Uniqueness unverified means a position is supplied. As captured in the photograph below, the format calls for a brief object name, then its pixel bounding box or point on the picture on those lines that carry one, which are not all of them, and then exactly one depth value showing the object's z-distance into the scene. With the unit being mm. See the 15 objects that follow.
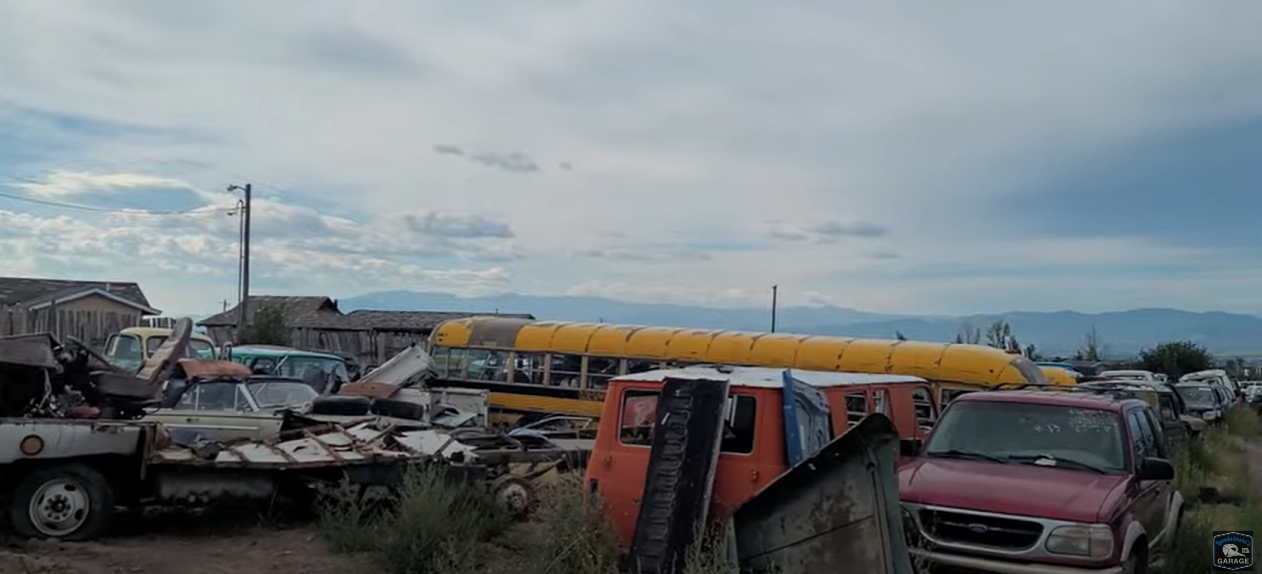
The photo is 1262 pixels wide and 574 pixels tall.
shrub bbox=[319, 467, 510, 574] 9305
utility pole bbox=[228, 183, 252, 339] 38062
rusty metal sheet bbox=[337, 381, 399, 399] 17859
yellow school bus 19438
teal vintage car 22734
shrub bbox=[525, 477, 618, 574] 8117
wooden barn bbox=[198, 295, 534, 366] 39344
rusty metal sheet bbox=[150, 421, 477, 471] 10367
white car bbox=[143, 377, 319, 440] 12797
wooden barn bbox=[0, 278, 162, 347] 27062
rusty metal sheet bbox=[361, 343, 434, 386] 19797
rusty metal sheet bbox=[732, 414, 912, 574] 7156
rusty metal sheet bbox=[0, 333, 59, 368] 10492
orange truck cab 8523
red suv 7707
